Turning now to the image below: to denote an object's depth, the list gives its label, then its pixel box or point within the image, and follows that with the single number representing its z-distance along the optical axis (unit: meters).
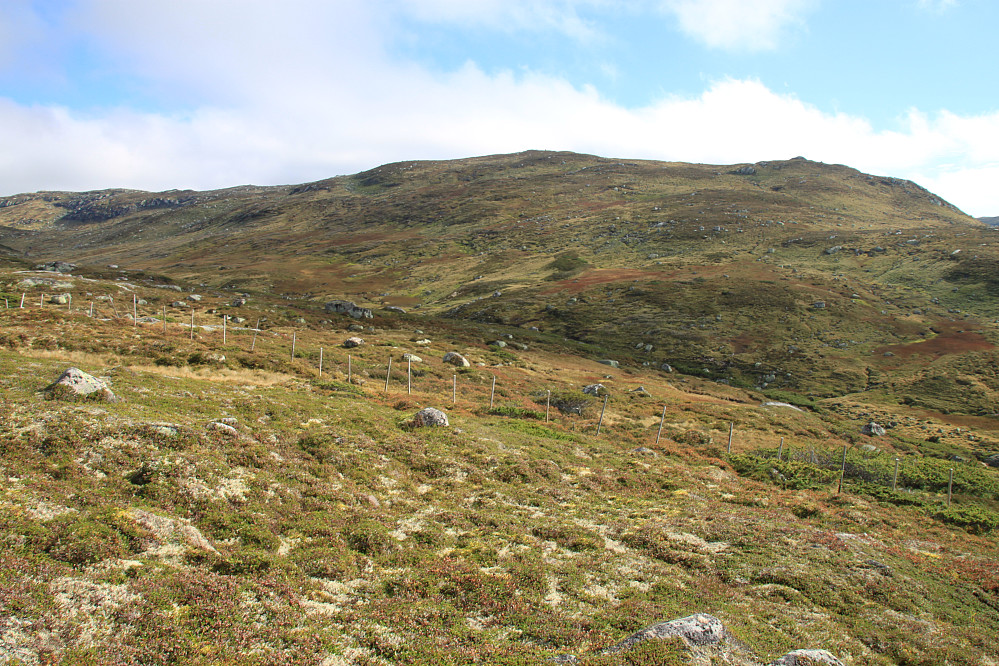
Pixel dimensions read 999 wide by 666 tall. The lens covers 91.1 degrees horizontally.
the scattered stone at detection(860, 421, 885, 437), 45.12
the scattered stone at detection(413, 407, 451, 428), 25.22
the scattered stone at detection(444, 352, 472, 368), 48.96
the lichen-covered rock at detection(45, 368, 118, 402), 16.55
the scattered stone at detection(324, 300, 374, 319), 70.38
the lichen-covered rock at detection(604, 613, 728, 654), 9.48
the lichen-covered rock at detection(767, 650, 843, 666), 8.88
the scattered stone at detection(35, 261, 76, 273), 69.28
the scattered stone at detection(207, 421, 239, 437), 17.33
